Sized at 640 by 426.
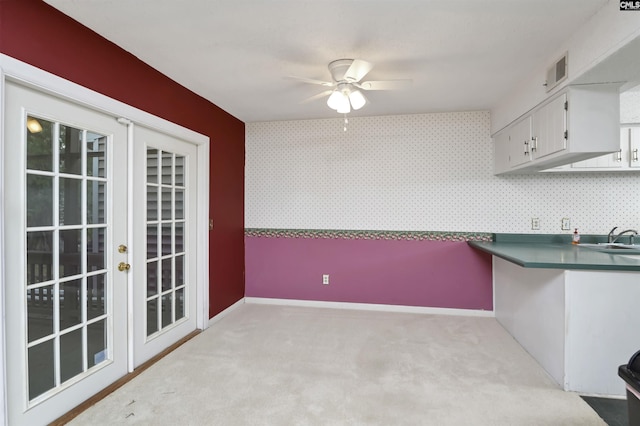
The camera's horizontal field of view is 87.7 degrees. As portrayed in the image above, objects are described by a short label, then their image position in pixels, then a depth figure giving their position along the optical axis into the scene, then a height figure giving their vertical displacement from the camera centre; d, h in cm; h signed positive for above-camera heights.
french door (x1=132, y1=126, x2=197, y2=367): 261 -25
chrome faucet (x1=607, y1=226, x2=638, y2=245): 339 -26
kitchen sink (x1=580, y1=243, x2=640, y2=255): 297 -35
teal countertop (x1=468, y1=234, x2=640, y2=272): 226 -35
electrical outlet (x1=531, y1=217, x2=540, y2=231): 370 -13
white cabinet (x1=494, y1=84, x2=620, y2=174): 224 +62
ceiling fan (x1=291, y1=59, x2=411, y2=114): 238 +96
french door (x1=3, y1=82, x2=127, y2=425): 175 -24
